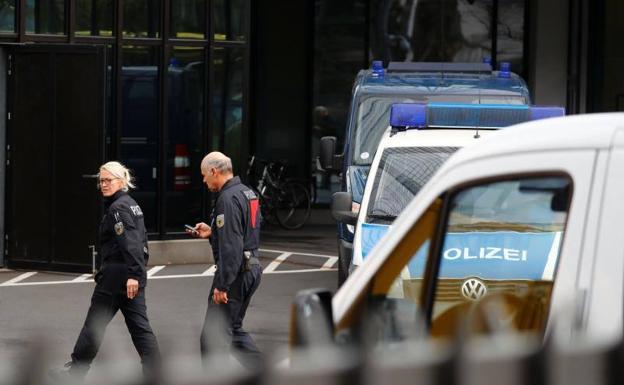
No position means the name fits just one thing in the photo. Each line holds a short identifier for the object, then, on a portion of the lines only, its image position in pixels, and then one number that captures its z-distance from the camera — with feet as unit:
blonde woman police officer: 62.80
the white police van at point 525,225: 18.35
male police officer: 61.21
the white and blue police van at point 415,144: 71.10
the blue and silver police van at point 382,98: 88.33
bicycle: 143.74
